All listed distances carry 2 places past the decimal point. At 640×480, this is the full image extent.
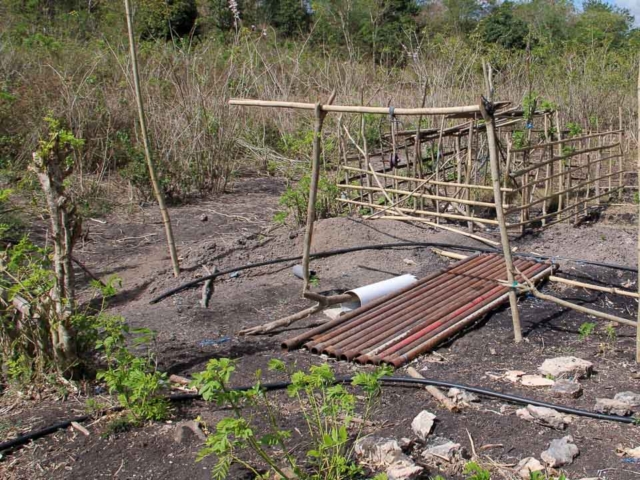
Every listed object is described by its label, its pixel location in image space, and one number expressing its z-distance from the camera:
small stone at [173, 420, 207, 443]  2.82
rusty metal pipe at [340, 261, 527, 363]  3.91
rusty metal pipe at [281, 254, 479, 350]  4.04
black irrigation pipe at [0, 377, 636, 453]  2.83
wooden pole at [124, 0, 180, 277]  4.45
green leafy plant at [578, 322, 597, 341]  3.94
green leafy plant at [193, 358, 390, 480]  2.13
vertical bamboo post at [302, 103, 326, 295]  4.28
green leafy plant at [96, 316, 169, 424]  2.85
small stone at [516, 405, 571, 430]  2.94
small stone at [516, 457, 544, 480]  2.56
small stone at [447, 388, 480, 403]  3.20
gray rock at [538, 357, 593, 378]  3.46
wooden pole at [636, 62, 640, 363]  3.53
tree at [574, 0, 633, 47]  21.06
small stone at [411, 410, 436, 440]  2.87
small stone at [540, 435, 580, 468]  2.62
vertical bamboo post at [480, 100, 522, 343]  3.63
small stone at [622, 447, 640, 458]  2.67
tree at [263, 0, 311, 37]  19.59
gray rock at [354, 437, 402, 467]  2.62
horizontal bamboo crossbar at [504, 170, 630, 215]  5.94
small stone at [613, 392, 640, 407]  3.07
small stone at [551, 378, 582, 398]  3.24
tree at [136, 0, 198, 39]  11.98
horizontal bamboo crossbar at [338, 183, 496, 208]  5.68
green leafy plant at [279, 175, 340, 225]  6.23
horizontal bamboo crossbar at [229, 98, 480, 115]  3.67
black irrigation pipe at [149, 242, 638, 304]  5.09
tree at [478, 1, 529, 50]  19.77
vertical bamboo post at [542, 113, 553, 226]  6.62
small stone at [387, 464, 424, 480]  2.47
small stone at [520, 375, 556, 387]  3.38
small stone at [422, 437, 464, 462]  2.66
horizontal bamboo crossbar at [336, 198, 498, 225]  6.03
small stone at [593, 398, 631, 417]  2.99
